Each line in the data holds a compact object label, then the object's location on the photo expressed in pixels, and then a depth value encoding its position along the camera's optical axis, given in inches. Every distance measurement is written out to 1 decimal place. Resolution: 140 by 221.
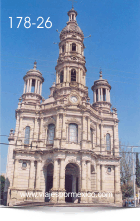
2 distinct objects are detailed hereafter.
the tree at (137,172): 1457.2
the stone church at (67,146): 1210.6
